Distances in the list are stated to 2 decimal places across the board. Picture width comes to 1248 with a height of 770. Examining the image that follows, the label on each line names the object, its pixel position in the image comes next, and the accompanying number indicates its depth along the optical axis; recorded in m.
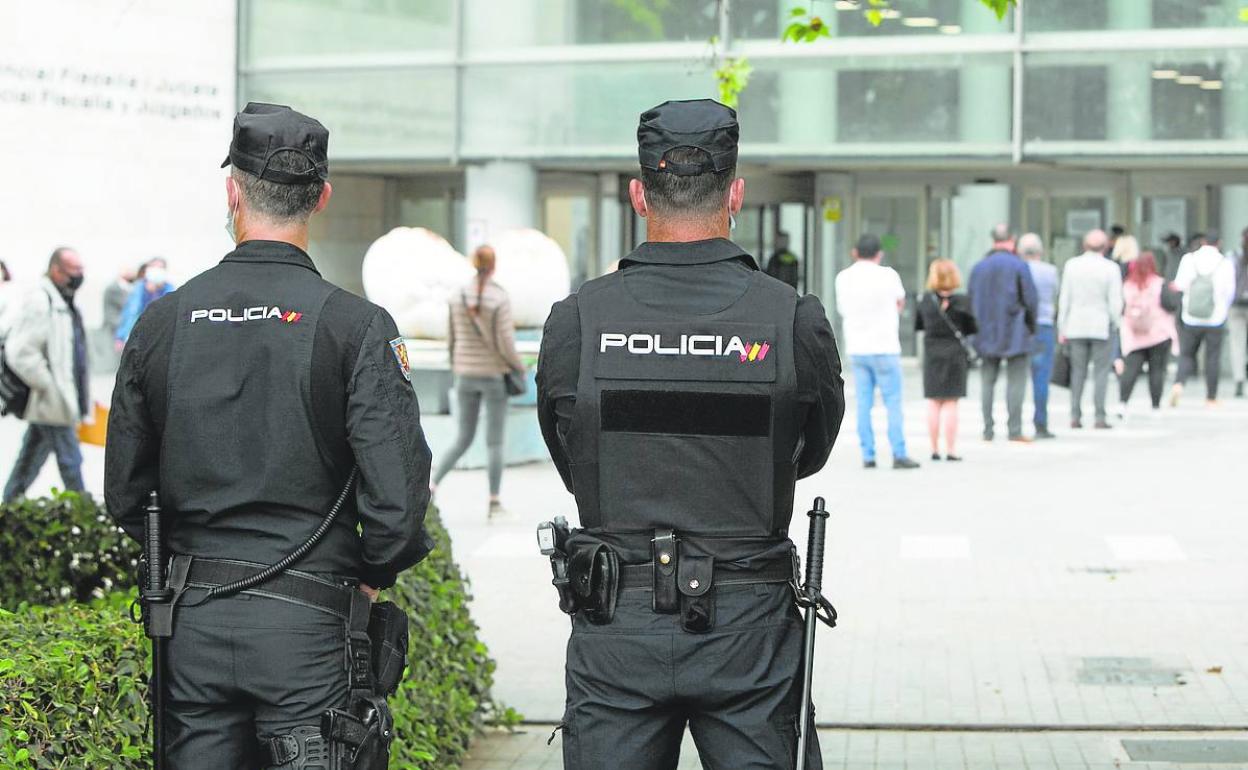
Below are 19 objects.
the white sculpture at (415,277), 15.80
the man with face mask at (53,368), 11.37
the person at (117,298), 23.08
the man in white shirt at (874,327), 14.46
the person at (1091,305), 16.44
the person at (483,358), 11.88
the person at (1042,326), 16.33
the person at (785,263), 26.38
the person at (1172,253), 23.03
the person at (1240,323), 19.64
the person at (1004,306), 15.46
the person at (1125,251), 21.23
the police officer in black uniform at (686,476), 3.49
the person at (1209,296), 19.11
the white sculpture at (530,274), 15.30
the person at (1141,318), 17.62
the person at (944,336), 14.66
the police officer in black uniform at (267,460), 3.55
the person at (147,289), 19.58
